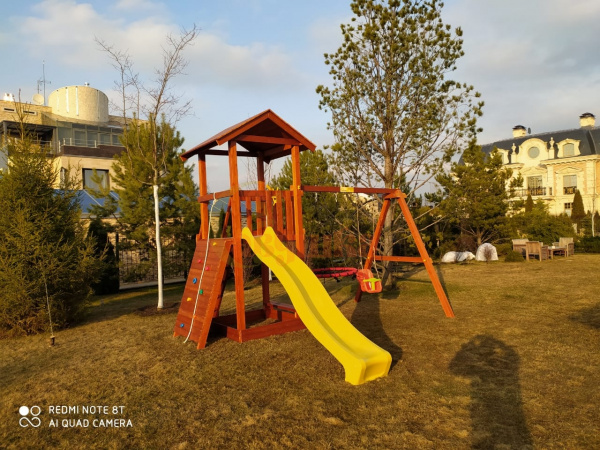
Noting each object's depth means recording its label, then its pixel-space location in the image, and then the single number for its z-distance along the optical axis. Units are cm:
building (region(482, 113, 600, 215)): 4116
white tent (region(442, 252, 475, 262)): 1981
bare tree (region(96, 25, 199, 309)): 1052
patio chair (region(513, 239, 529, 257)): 1992
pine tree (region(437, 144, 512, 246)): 2134
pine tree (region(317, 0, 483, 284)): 1055
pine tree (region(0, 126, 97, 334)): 791
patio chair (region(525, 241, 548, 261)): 1886
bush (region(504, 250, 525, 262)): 1886
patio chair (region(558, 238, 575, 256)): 2069
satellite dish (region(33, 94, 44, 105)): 3703
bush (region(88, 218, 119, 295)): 1387
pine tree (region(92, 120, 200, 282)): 1308
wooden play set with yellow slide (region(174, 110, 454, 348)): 687
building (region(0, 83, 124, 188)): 3338
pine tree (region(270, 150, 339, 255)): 1516
